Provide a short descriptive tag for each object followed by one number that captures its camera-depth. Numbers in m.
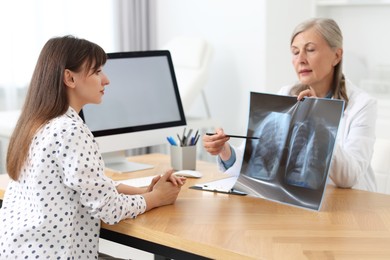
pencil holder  2.43
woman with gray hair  2.19
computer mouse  2.33
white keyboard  2.21
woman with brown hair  1.74
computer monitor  2.45
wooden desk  1.56
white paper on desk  2.13
